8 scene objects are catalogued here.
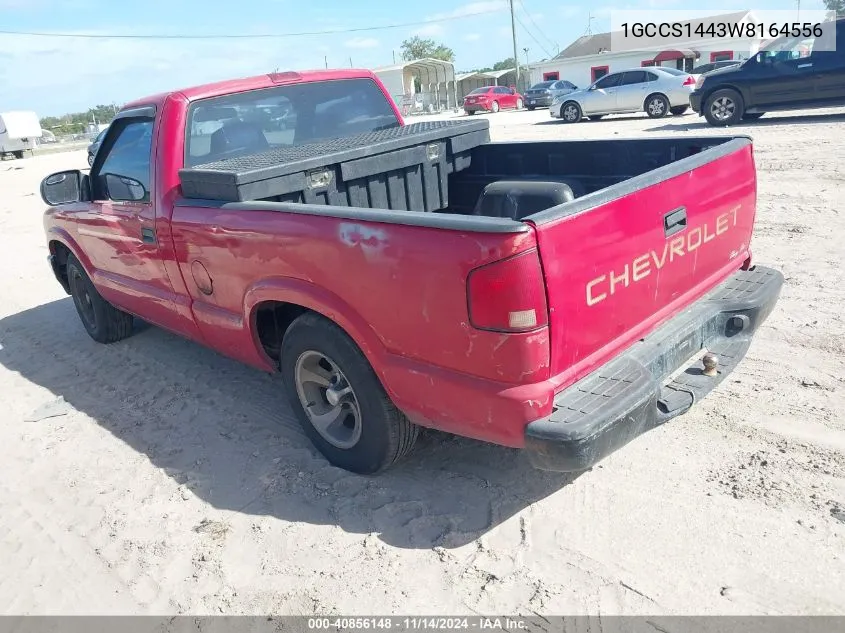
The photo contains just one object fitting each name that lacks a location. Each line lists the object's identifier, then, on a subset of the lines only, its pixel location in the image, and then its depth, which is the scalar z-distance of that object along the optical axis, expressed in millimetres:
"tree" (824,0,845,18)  76094
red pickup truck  2477
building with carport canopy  45844
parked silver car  17469
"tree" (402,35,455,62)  96088
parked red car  34031
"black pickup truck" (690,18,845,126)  12570
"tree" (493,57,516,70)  103025
